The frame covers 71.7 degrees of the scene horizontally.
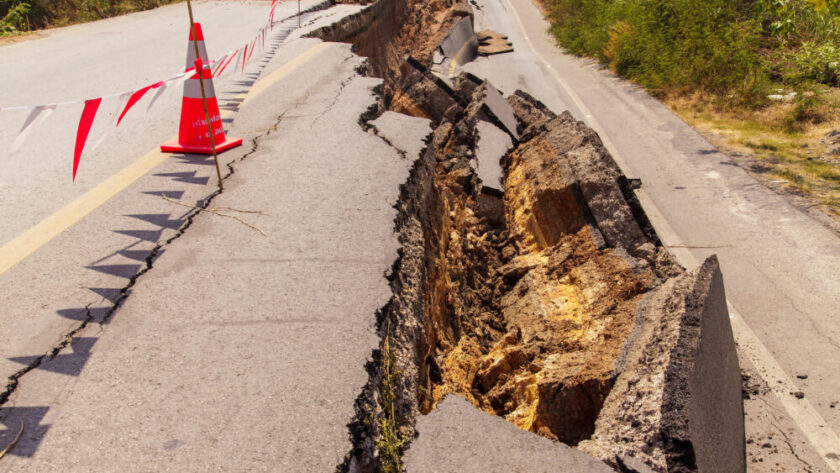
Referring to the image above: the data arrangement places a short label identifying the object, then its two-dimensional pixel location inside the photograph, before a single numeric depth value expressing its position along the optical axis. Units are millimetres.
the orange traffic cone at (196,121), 5355
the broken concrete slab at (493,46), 18797
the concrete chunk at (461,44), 17094
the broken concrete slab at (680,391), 2352
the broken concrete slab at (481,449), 2215
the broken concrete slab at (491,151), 6285
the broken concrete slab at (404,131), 5480
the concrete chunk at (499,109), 7387
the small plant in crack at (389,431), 2262
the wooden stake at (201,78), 4544
